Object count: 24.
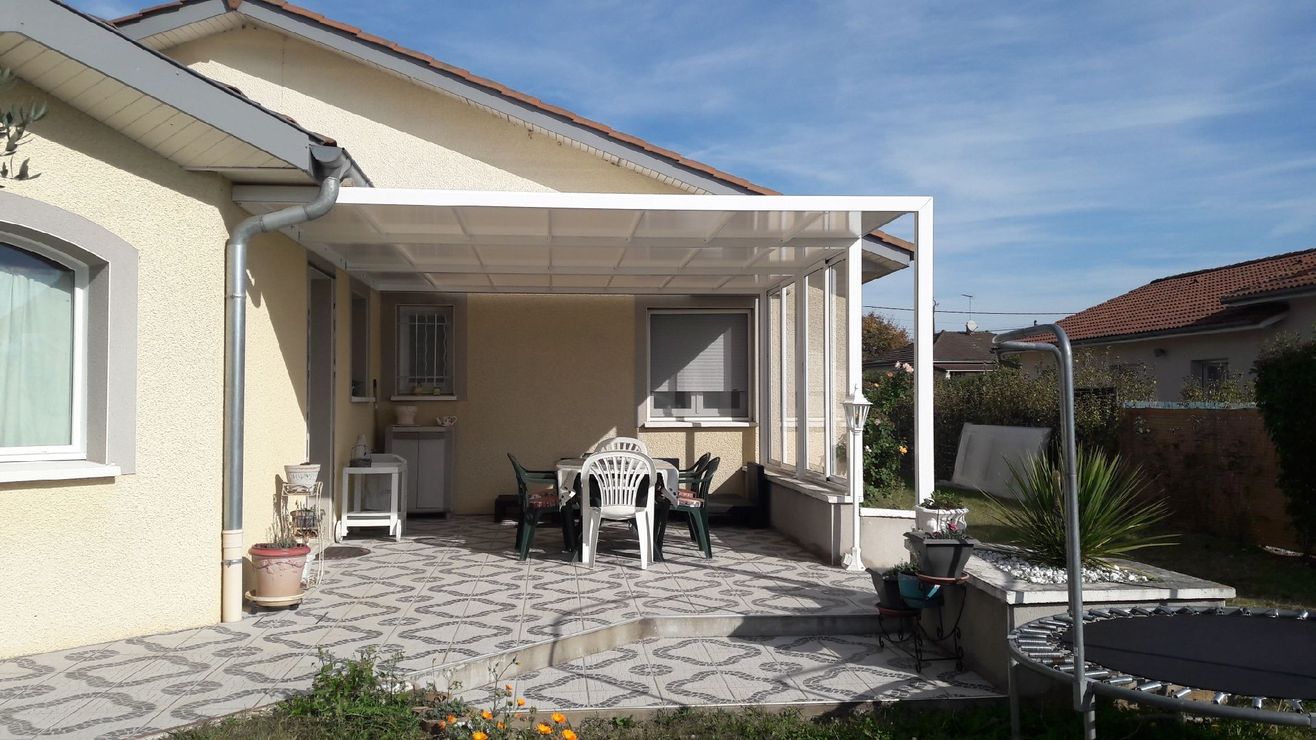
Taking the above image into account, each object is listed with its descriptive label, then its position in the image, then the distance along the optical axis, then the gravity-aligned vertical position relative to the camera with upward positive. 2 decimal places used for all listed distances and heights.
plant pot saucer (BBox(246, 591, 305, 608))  6.48 -1.33
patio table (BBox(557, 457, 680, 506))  8.52 -0.70
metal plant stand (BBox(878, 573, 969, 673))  5.61 -1.45
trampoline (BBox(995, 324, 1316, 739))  3.48 -1.05
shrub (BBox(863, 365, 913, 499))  10.35 -0.43
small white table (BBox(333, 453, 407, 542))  9.91 -1.03
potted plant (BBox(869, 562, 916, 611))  5.90 -1.14
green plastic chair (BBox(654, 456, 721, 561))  8.73 -1.01
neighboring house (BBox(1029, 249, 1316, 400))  15.61 +1.48
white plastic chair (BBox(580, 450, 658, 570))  8.17 -0.70
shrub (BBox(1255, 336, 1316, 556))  8.73 -0.20
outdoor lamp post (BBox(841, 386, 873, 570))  8.11 -0.46
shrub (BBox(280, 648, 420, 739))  4.25 -1.36
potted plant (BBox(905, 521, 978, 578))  5.53 -0.87
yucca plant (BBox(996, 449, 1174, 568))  5.41 -0.65
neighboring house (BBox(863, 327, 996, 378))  29.66 +1.54
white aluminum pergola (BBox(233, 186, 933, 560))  6.96 +1.39
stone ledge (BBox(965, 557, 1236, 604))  5.09 -1.01
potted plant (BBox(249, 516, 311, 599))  6.43 -1.11
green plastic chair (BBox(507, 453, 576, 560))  8.52 -0.97
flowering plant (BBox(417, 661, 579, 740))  4.10 -1.42
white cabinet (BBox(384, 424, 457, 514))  11.47 -0.68
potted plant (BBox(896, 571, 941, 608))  5.77 -1.13
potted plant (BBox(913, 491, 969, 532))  6.32 -0.74
